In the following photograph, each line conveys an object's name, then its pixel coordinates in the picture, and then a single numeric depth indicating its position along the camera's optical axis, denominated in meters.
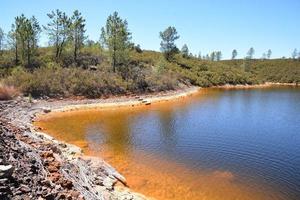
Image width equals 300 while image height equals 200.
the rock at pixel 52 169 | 10.05
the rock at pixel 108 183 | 11.73
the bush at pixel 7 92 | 27.83
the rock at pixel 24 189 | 7.85
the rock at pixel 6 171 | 7.90
